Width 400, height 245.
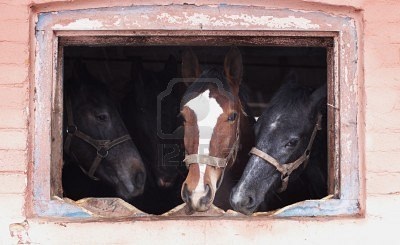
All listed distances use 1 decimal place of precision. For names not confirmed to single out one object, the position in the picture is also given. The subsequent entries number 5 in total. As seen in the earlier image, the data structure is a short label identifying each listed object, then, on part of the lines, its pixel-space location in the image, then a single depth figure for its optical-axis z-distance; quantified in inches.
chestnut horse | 193.8
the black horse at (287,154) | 212.8
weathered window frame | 184.5
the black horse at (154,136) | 253.4
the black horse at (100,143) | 239.5
